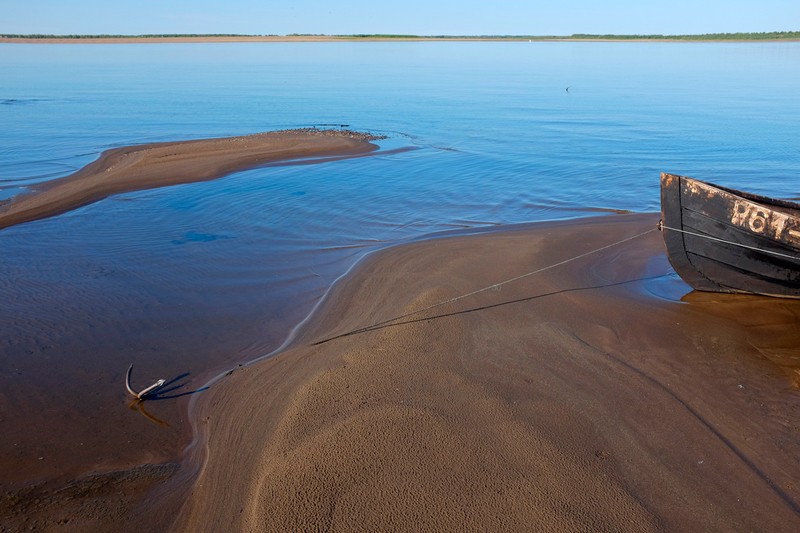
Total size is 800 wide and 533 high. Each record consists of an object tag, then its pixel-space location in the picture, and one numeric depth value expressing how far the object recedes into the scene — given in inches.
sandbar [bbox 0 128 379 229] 495.5
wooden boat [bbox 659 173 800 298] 272.8
